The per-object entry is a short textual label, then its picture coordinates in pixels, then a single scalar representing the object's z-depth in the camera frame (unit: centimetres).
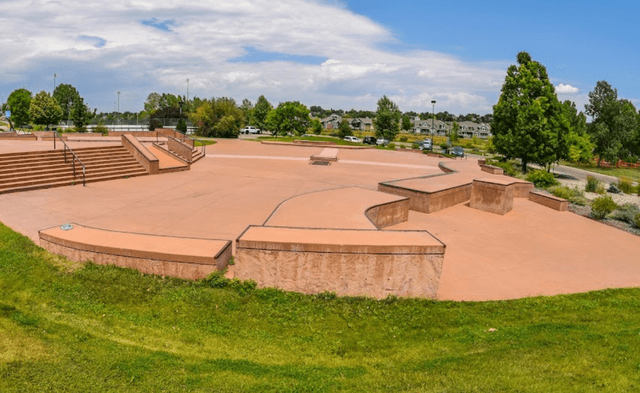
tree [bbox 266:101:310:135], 6272
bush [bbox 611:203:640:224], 1610
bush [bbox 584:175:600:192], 2639
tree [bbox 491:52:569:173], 3300
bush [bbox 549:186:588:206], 1981
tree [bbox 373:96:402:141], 6278
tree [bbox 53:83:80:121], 7819
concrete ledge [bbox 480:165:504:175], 2355
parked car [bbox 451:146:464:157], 4231
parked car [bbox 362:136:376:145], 5547
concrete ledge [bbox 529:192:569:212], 1688
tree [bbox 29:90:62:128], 4684
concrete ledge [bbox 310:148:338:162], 2752
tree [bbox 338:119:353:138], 6769
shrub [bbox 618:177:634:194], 2705
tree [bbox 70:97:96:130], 5273
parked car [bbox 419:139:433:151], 4841
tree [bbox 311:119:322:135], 7232
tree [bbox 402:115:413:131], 10888
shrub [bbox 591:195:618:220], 1622
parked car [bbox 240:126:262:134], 7043
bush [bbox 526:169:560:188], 2402
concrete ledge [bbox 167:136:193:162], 2347
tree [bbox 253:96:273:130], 7806
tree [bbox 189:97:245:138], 4916
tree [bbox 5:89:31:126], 6756
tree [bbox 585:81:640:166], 5447
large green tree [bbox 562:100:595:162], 3453
